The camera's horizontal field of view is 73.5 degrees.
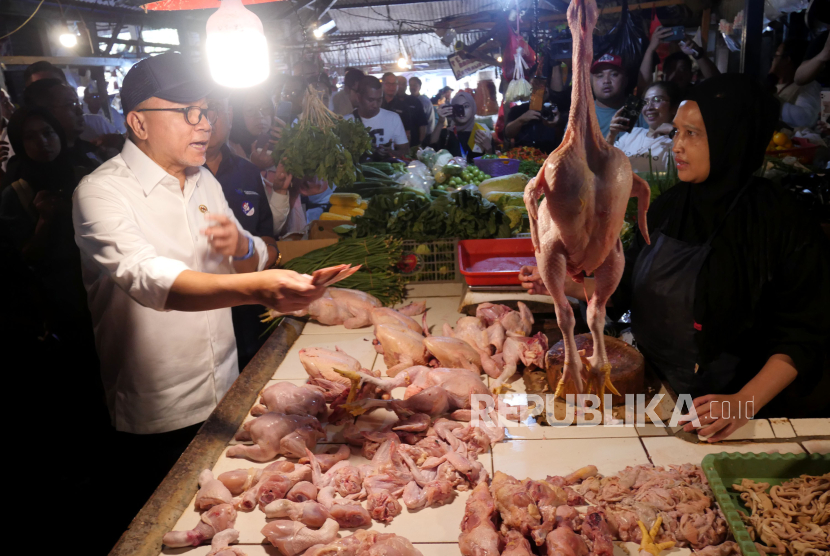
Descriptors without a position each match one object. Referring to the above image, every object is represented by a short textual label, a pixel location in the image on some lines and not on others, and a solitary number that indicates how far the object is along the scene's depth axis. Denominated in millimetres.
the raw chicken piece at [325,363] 2996
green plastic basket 2084
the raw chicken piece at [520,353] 2965
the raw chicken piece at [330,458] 2357
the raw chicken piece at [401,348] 3176
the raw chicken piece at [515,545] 1807
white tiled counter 2072
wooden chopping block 2607
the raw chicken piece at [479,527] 1821
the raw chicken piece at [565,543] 1789
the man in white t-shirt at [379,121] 7137
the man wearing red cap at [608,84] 5840
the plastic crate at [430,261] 4422
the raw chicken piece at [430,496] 2105
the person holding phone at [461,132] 9719
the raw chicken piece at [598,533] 1814
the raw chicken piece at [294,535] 1904
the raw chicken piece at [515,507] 1902
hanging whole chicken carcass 1378
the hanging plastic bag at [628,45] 5426
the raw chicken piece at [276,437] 2420
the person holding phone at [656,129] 5535
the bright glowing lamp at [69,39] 8227
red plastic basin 3652
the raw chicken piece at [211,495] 2117
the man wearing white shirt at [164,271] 1982
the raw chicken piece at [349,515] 2029
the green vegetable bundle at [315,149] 4621
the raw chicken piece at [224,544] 1879
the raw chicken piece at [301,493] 2158
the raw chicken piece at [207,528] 1944
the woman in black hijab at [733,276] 2408
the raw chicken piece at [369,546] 1808
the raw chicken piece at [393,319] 3486
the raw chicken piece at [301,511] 2023
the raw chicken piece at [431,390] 2664
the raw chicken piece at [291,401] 2697
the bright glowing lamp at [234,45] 2662
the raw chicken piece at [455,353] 3059
